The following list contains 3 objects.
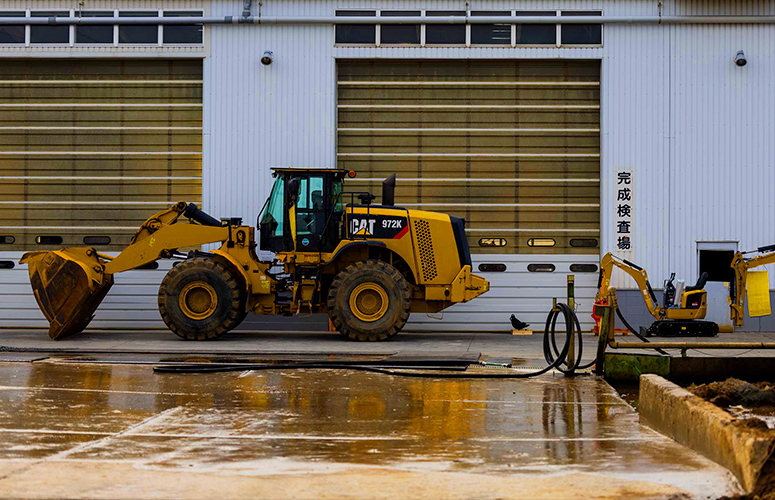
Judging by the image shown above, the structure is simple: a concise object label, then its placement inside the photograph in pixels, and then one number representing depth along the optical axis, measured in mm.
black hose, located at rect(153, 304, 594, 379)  11930
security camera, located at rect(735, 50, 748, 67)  20516
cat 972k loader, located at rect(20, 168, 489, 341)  17656
